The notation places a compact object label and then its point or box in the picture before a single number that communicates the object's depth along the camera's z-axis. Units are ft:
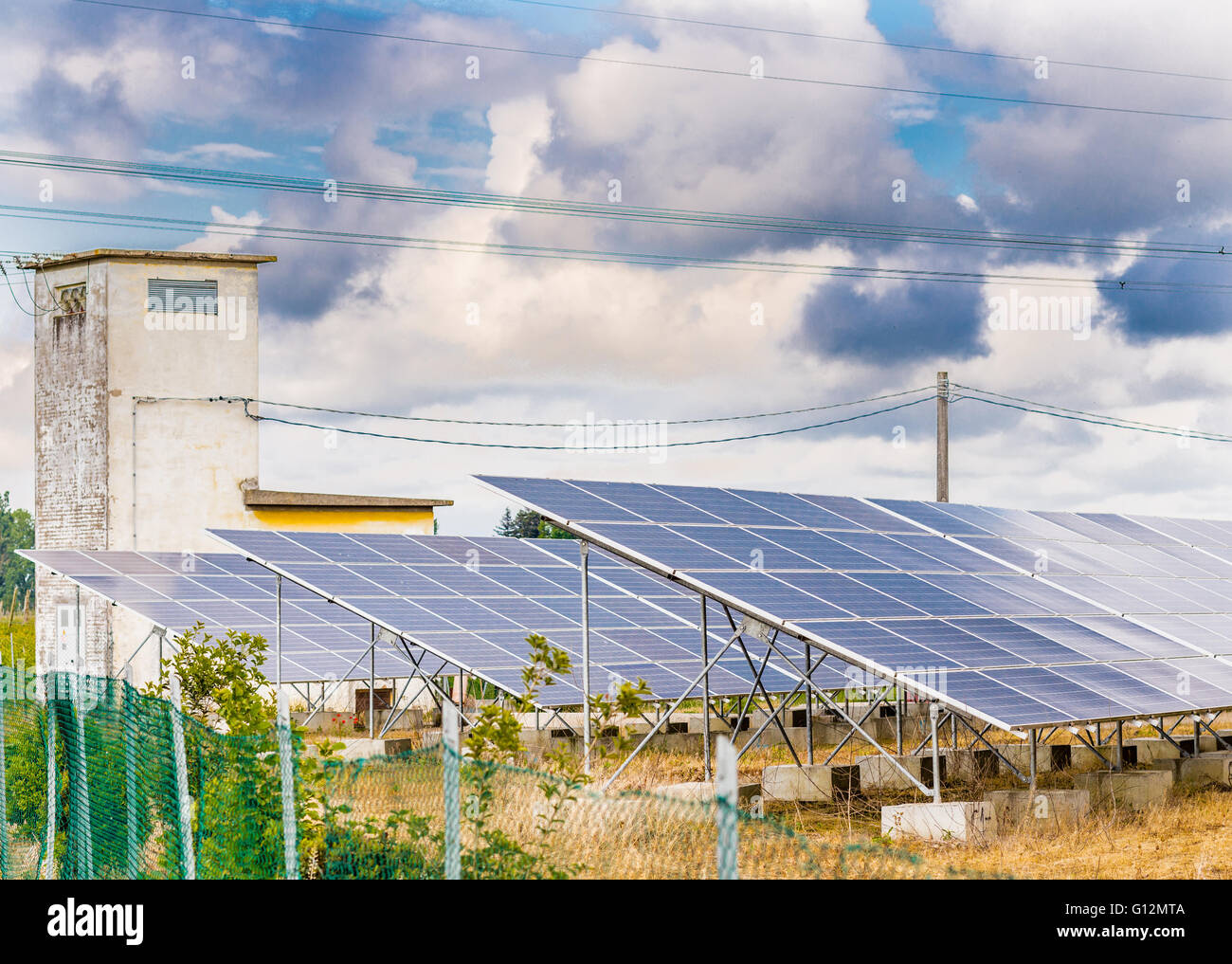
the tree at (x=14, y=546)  385.91
